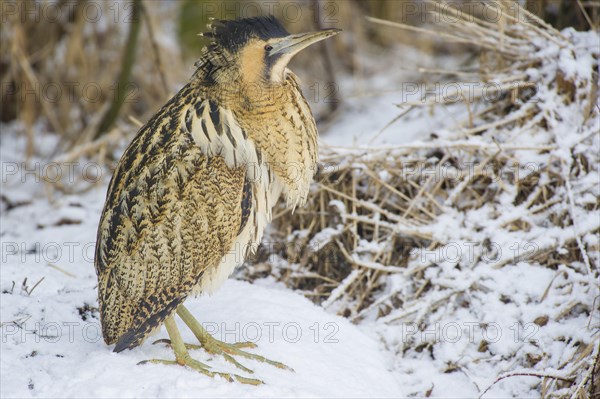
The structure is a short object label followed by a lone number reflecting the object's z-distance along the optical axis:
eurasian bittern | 6.11
